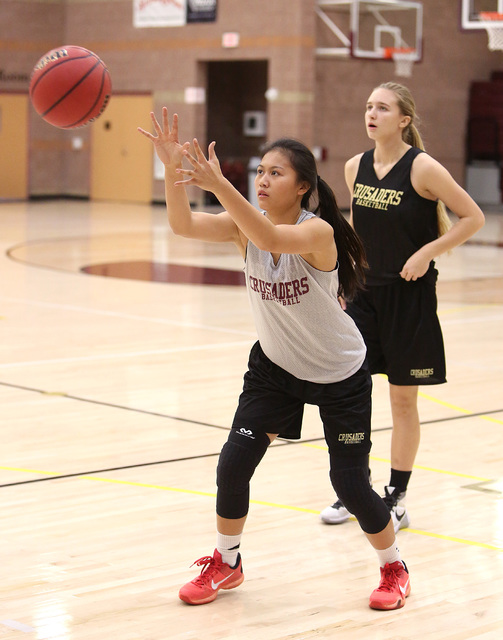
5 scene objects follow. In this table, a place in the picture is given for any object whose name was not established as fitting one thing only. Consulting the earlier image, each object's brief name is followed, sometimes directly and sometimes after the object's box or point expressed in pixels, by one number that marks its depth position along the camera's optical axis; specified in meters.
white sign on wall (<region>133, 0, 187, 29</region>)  35.87
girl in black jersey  6.84
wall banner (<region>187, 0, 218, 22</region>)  35.06
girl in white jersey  5.32
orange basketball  9.71
